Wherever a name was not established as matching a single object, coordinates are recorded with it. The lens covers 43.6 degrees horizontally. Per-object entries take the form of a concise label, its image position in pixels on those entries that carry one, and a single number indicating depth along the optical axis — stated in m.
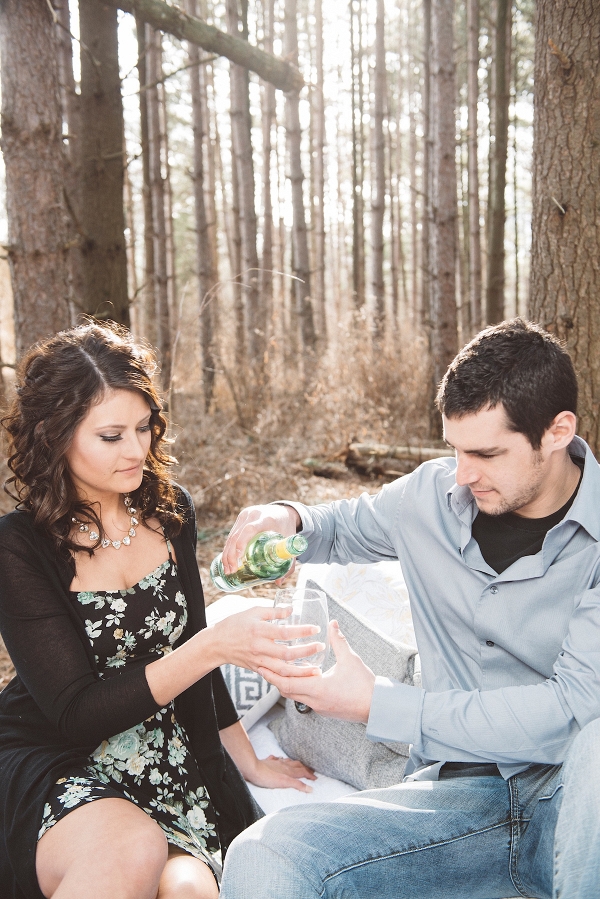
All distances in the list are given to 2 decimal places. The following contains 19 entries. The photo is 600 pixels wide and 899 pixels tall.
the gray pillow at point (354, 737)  2.65
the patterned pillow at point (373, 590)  3.18
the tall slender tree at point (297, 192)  11.20
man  1.76
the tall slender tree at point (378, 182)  11.48
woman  1.89
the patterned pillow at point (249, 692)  3.06
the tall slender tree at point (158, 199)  10.20
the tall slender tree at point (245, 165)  9.91
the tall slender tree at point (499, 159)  8.70
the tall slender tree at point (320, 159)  14.85
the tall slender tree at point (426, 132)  9.45
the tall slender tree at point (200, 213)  10.03
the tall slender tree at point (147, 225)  7.90
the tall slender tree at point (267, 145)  13.19
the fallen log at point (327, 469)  7.09
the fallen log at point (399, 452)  6.86
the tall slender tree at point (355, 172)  15.72
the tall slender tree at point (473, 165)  11.79
